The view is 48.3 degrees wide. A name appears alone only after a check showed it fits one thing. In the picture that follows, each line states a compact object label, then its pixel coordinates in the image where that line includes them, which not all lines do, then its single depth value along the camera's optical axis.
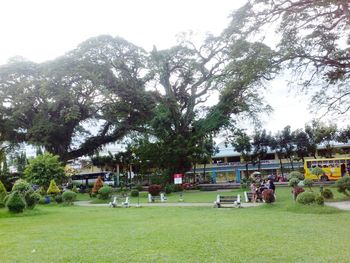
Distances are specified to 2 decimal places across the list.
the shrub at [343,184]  18.83
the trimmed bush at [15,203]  17.95
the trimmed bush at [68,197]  25.43
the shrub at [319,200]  14.79
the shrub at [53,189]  28.94
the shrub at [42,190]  29.56
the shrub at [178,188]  35.38
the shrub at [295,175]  28.70
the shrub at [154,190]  27.08
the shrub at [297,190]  17.64
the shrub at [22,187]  21.52
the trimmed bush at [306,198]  15.02
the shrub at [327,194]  18.86
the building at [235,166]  55.06
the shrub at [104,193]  27.20
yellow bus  35.84
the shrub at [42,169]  28.95
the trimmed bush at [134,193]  31.18
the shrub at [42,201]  26.67
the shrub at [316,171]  29.75
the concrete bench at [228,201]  18.30
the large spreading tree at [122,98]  37.12
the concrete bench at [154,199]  24.81
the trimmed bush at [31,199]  19.83
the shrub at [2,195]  22.10
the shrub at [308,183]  23.69
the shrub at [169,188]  33.78
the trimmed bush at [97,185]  31.75
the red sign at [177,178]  28.80
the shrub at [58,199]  26.47
